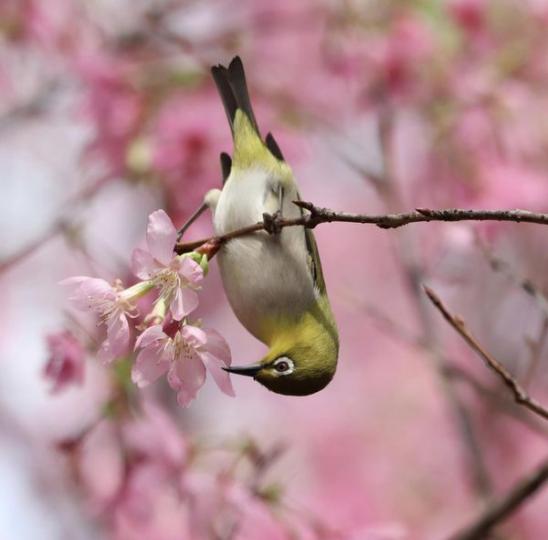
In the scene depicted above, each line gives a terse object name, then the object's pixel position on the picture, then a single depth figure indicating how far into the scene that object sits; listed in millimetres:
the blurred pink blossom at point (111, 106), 7176
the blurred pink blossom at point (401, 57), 8305
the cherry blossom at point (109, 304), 3256
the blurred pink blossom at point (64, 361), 4703
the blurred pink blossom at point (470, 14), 8789
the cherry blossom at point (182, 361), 3217
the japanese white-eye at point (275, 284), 3625
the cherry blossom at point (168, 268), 3180
